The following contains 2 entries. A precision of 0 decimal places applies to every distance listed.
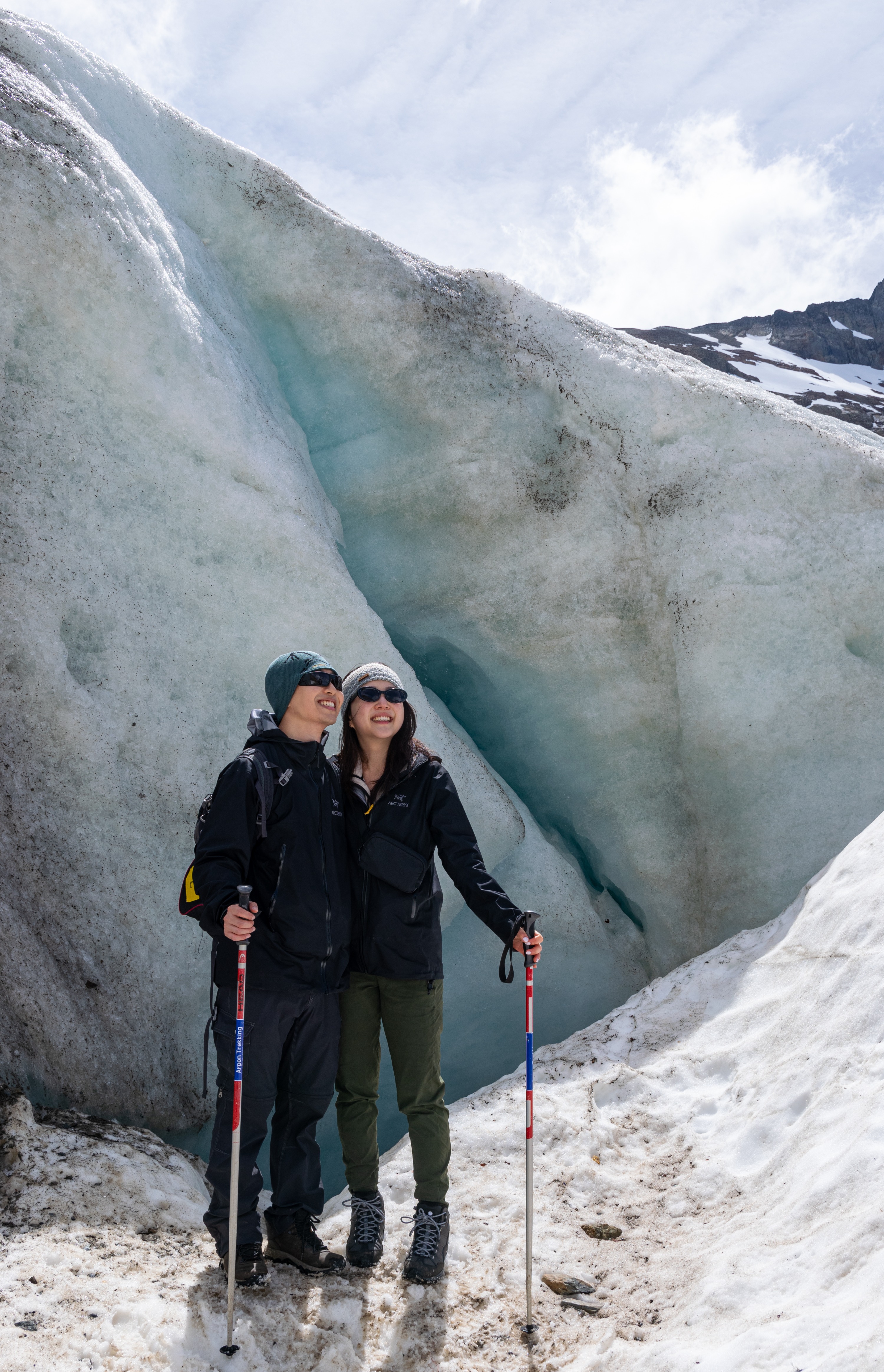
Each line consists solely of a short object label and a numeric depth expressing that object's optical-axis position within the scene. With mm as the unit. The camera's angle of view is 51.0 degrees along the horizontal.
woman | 3629
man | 3393
